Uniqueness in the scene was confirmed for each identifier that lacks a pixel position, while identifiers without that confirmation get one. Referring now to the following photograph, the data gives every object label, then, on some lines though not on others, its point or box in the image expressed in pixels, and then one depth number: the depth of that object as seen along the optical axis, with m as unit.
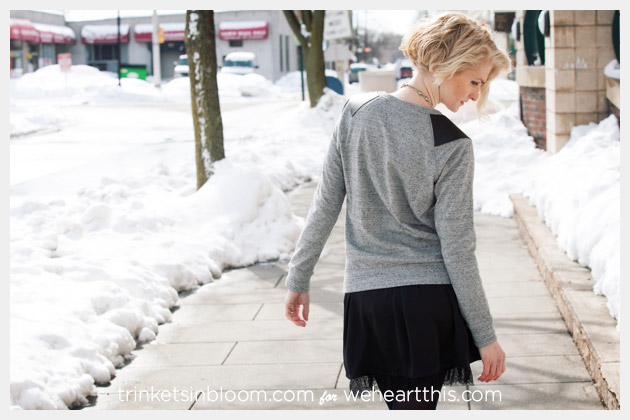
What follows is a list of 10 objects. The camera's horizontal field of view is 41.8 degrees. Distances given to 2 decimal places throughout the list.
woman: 2.41
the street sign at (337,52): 24.94
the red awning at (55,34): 53.25
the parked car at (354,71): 59.33
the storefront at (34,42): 50.56
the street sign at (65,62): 37.53
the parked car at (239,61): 51.40
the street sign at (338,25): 24.00
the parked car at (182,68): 45.88
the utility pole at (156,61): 41.50
